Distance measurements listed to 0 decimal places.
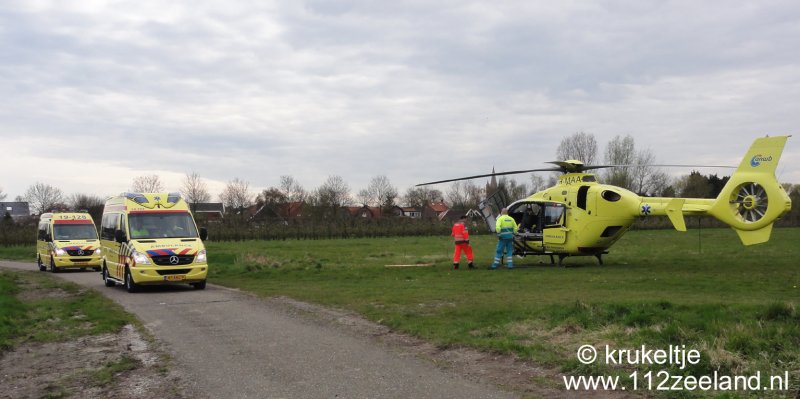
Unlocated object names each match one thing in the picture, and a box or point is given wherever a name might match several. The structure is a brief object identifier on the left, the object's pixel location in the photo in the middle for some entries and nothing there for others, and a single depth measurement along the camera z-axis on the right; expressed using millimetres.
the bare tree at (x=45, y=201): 97250
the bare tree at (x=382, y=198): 105062
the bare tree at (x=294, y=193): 101188
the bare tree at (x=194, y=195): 82081
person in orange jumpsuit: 21734
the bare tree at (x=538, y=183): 78975
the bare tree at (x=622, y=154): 73438
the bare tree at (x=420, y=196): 109188
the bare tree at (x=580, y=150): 73188
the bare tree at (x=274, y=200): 101312
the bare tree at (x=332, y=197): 89062
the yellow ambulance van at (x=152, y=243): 17062
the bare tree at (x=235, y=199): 97250
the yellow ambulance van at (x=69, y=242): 28125
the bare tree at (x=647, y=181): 71938
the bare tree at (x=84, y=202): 88712
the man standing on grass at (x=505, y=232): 21844
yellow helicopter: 18250
